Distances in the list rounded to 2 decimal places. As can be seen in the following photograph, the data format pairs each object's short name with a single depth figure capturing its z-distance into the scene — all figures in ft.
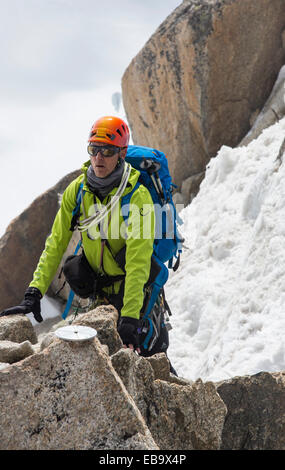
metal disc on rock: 21.60
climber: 32.32
